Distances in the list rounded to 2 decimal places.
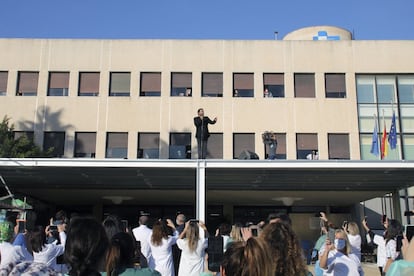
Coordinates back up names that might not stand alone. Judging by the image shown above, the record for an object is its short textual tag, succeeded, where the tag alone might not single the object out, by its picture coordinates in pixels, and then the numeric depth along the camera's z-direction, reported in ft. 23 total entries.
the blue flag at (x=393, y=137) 67.62
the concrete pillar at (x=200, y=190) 38.01
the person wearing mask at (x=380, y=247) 29.12
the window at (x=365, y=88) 80.89
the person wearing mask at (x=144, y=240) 25.77
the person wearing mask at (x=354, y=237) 26.53
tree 68.59
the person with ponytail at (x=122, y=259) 11.32
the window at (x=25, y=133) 77.20
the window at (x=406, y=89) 81.51
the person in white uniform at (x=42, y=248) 21.38
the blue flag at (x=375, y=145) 65.62
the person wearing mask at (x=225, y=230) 27.20
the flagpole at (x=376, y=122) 76.61
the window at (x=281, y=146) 77.97
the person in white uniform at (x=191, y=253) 24.18
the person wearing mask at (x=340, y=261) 18.19
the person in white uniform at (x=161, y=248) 25.05
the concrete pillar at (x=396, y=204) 56.49
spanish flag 68.49
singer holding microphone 44.73
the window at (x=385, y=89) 81.20
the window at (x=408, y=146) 79.44
